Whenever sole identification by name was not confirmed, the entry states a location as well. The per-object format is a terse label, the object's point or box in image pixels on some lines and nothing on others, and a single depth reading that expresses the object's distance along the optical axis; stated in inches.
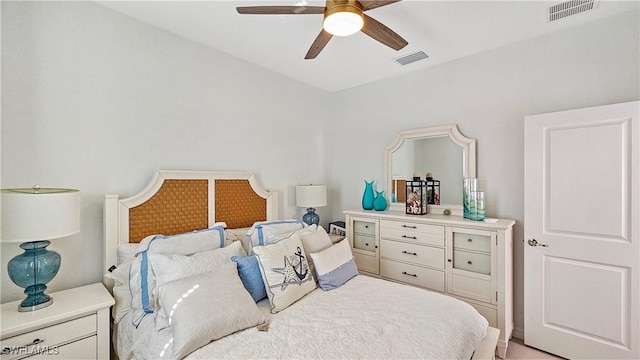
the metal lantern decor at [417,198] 117.7
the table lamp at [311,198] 128.3
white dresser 92.7
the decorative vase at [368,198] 135.9
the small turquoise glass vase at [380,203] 131.8
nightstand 56.5
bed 56.8
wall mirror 115.2
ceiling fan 62.6
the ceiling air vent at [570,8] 81.4
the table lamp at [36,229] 58.1
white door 79.4
